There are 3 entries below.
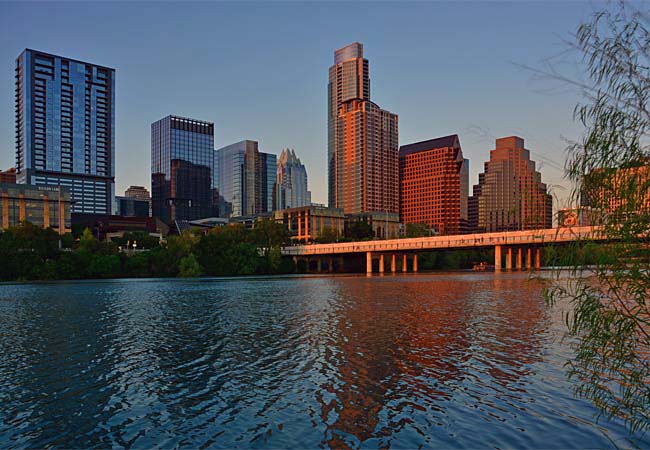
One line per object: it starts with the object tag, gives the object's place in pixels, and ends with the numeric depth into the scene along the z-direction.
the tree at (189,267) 128.75
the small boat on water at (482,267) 175.15
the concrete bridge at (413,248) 141.25
